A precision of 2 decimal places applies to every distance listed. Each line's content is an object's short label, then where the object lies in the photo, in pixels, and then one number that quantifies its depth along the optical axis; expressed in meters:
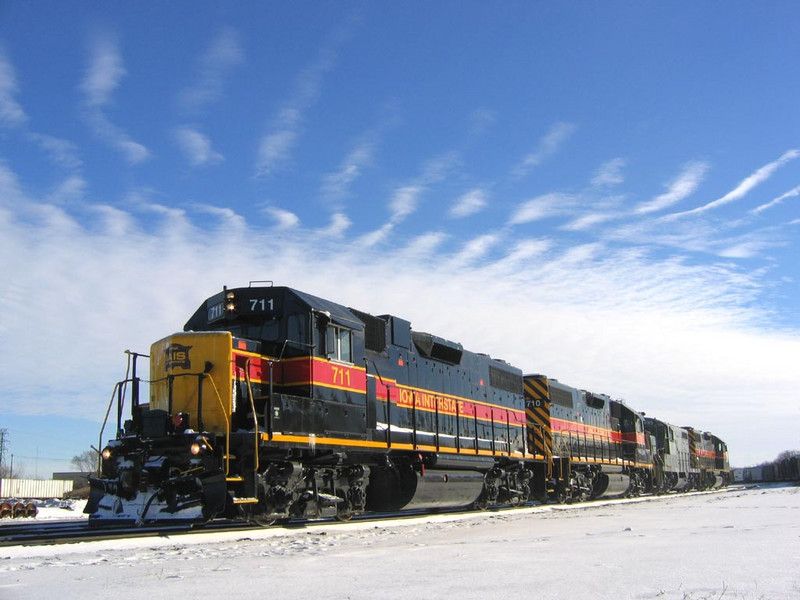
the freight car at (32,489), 42.28
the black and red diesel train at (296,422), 9.49
